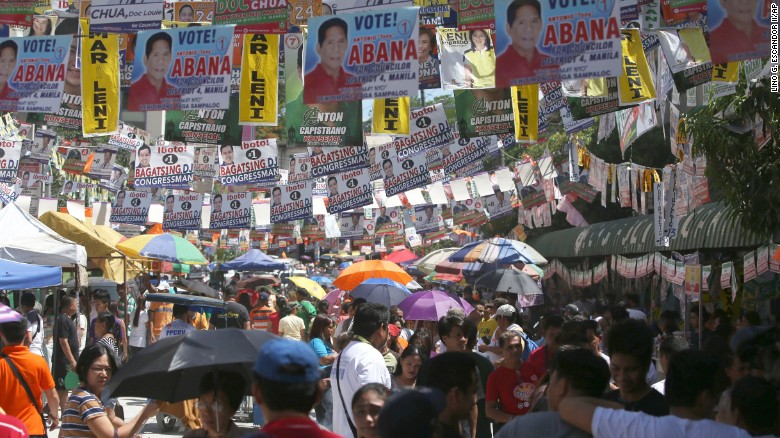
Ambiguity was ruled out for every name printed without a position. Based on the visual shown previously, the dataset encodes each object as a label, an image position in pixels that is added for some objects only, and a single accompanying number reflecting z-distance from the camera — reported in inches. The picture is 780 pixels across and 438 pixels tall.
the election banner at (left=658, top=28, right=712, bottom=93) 446.6
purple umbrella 556.6
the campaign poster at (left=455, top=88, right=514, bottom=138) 553.0
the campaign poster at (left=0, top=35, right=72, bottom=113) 498.0
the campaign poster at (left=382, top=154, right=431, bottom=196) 800.9
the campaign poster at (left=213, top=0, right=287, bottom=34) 466.9
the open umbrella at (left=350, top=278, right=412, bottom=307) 666.8
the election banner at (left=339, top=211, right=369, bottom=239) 1248.8
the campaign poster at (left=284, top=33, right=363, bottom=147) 550.3
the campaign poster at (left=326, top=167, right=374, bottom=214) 877.2
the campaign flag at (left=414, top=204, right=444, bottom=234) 1186.0
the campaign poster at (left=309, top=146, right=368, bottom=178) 745.6
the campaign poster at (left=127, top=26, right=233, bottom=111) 464.8
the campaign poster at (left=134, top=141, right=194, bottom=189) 887.1
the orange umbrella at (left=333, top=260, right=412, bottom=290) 799.7
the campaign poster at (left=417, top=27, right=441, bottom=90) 497.7
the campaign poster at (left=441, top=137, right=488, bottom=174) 732.0
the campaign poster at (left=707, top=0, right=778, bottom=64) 386.9
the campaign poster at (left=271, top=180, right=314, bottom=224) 956.6
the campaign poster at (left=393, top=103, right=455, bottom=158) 665.0
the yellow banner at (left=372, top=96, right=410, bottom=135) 534.3
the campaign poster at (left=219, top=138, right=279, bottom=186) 831.7
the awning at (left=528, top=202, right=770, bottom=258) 671.4
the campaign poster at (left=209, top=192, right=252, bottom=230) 1069.8
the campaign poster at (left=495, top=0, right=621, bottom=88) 409.4
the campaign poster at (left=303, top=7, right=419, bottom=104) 434.9
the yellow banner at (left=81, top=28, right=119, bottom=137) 501.4
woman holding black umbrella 240.8
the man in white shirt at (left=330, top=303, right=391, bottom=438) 271.1
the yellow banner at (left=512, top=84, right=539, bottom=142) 531.5
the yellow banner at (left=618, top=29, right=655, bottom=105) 480.4
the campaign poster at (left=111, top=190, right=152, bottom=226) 1143.0
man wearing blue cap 146.0
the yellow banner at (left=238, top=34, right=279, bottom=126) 476.1
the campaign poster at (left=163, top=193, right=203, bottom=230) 1095.0
